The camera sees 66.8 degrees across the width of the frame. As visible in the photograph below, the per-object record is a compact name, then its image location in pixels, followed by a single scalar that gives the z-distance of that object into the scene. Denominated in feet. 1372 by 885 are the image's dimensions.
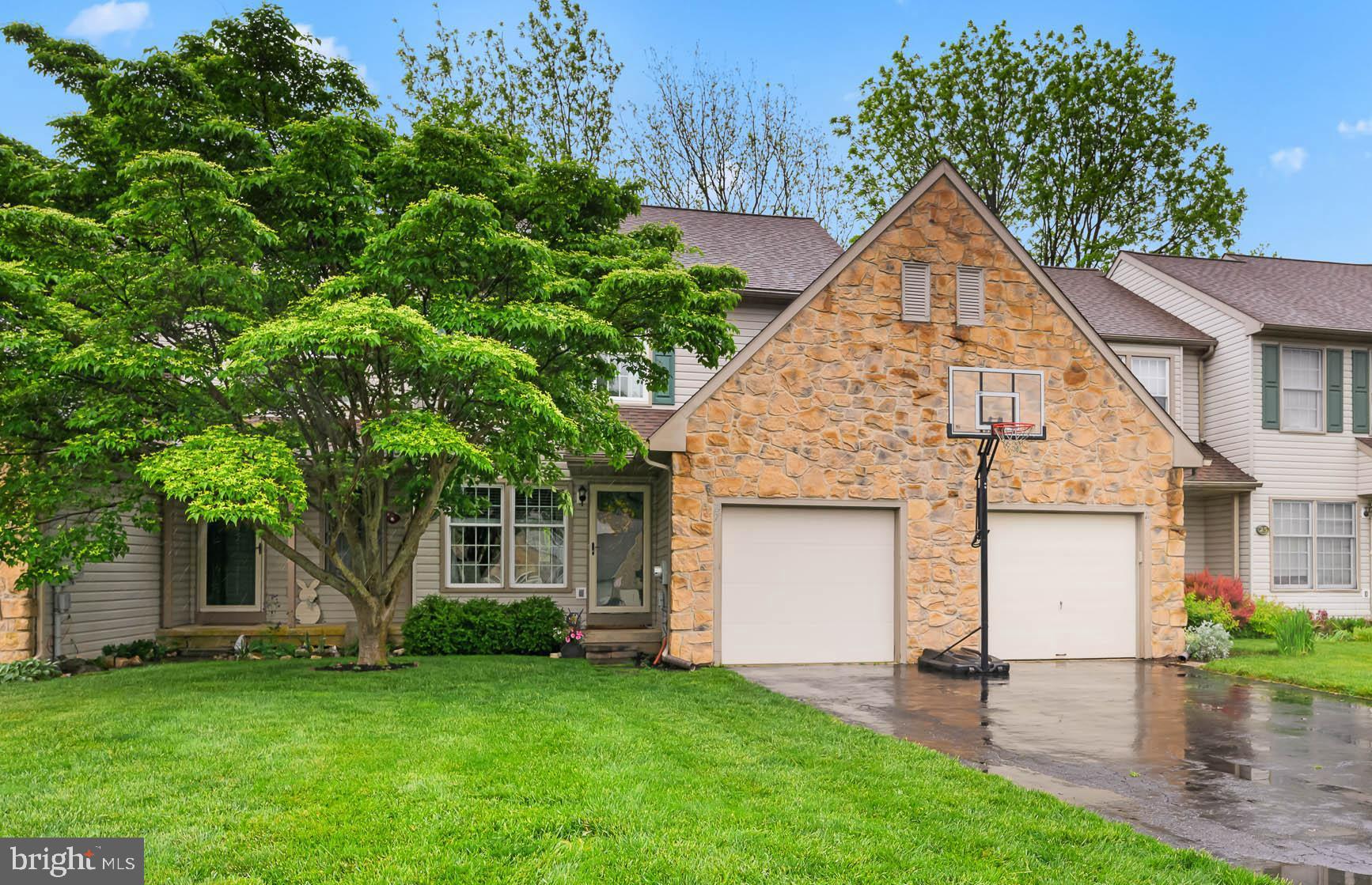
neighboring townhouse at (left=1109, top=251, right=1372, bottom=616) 66.03
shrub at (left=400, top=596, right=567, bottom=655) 52.01
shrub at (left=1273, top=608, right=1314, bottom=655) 51.44
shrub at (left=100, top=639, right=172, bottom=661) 48.25
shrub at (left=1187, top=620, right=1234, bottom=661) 49.70
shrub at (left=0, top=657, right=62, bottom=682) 41.91
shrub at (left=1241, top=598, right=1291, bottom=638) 59.98
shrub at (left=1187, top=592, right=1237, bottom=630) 57.11
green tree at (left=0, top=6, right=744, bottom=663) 33.22
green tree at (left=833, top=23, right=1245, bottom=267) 104.12
